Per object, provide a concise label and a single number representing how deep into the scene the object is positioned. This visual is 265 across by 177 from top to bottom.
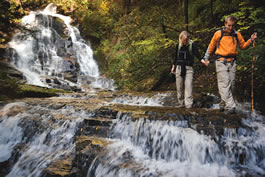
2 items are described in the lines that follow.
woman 5.09
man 4.22
